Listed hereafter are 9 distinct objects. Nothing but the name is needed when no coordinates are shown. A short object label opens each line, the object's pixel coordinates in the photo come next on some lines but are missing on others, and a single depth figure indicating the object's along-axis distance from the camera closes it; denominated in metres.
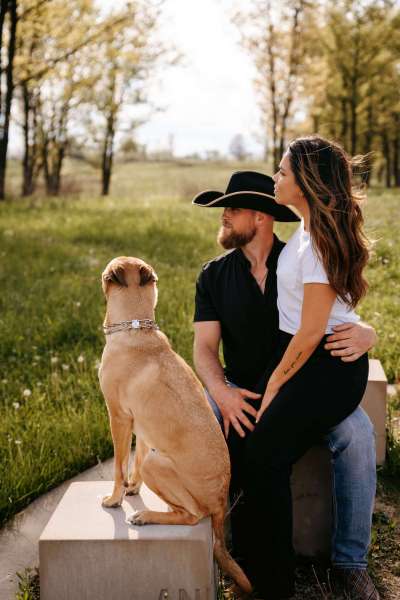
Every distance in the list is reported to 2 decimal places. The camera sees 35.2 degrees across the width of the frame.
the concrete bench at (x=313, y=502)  3.66
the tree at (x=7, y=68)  15.30
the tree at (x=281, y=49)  27.86
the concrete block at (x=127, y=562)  2.91
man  3.86
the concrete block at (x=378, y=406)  4.41
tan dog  3.03
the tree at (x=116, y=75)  19.06
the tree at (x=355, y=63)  30.91
